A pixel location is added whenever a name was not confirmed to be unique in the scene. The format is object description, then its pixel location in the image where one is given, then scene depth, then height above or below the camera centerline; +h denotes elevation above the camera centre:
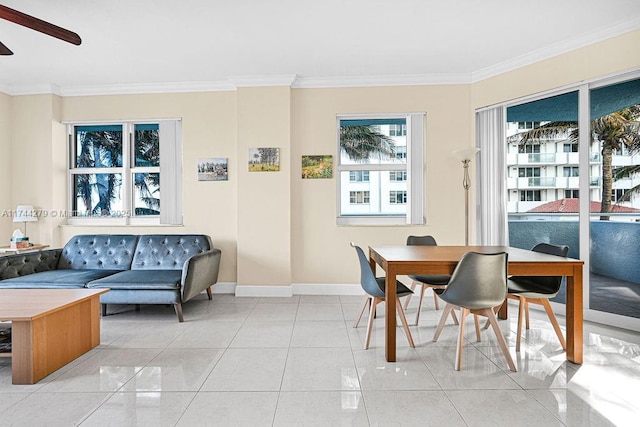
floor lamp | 4.45 +0.30
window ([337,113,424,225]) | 4.86 +0.52
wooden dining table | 2.58 -0.49
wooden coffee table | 2.30 -0.85
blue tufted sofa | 3.62 -0.69
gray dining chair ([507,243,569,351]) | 2.81 -0.70
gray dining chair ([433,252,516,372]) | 2.46 -0.56
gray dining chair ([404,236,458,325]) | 3.29 -0.71
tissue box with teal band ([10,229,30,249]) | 4.44 -0.39
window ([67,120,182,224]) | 5.02 +0.54
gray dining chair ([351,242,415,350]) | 2.87 -0.70
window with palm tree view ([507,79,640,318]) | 3.45 +0.26
